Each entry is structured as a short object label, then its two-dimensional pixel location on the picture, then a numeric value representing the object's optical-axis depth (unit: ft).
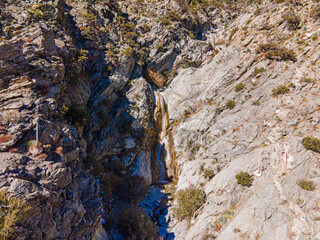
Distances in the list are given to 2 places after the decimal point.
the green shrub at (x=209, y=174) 52.64
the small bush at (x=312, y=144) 38.33
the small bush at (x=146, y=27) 98.17
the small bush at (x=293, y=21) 65.51
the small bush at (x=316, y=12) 60.43
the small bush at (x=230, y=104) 63.36
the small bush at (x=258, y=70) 62.24
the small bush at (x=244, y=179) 42.57
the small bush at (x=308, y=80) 49.98
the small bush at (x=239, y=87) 64.28
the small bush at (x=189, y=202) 47.50
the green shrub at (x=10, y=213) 19.70
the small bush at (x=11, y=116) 30.55
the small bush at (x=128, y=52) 77.48
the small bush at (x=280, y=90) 52.01
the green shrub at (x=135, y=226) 42.42
